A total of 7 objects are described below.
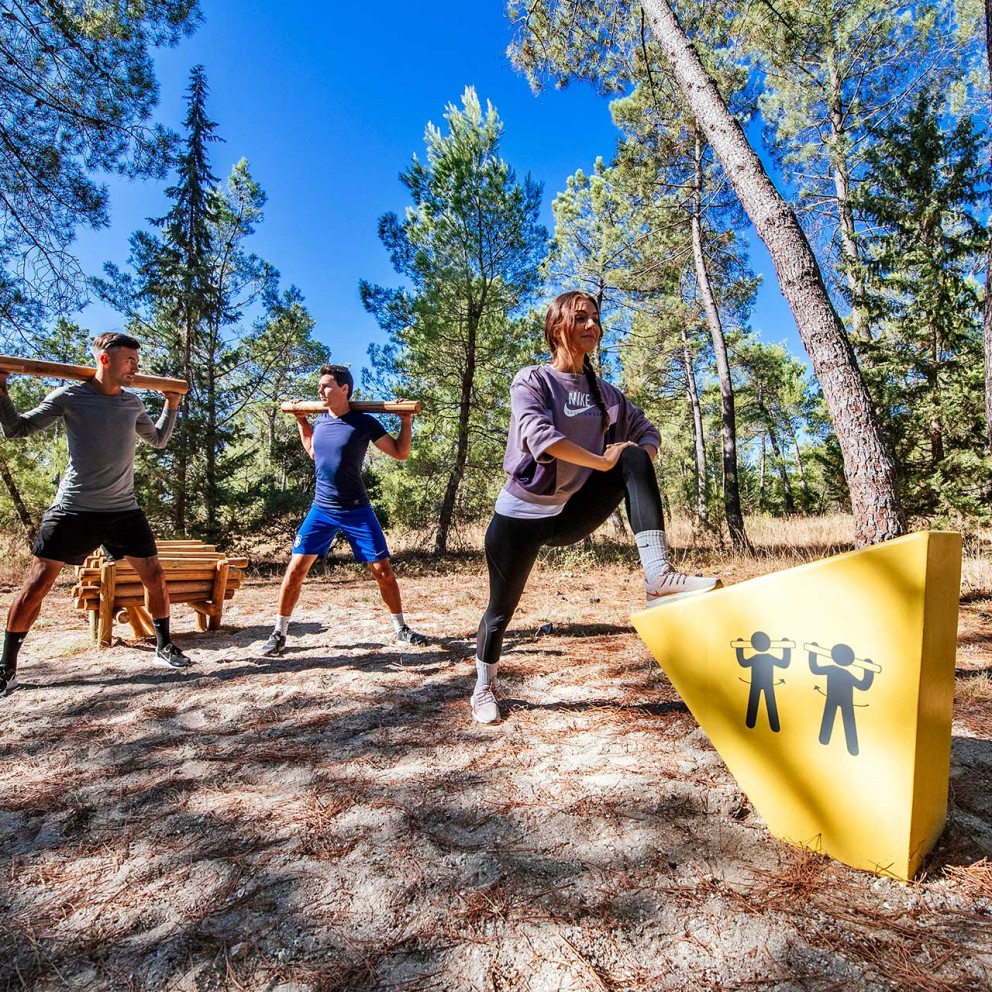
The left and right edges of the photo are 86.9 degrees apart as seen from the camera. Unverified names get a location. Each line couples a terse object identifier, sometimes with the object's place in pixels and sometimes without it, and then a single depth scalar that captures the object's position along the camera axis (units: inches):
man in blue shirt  161.3
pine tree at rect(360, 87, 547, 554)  463.5
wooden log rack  171.3
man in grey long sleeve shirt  131.1
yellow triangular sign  53.9
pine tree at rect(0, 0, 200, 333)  230.5
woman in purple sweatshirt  84.4
